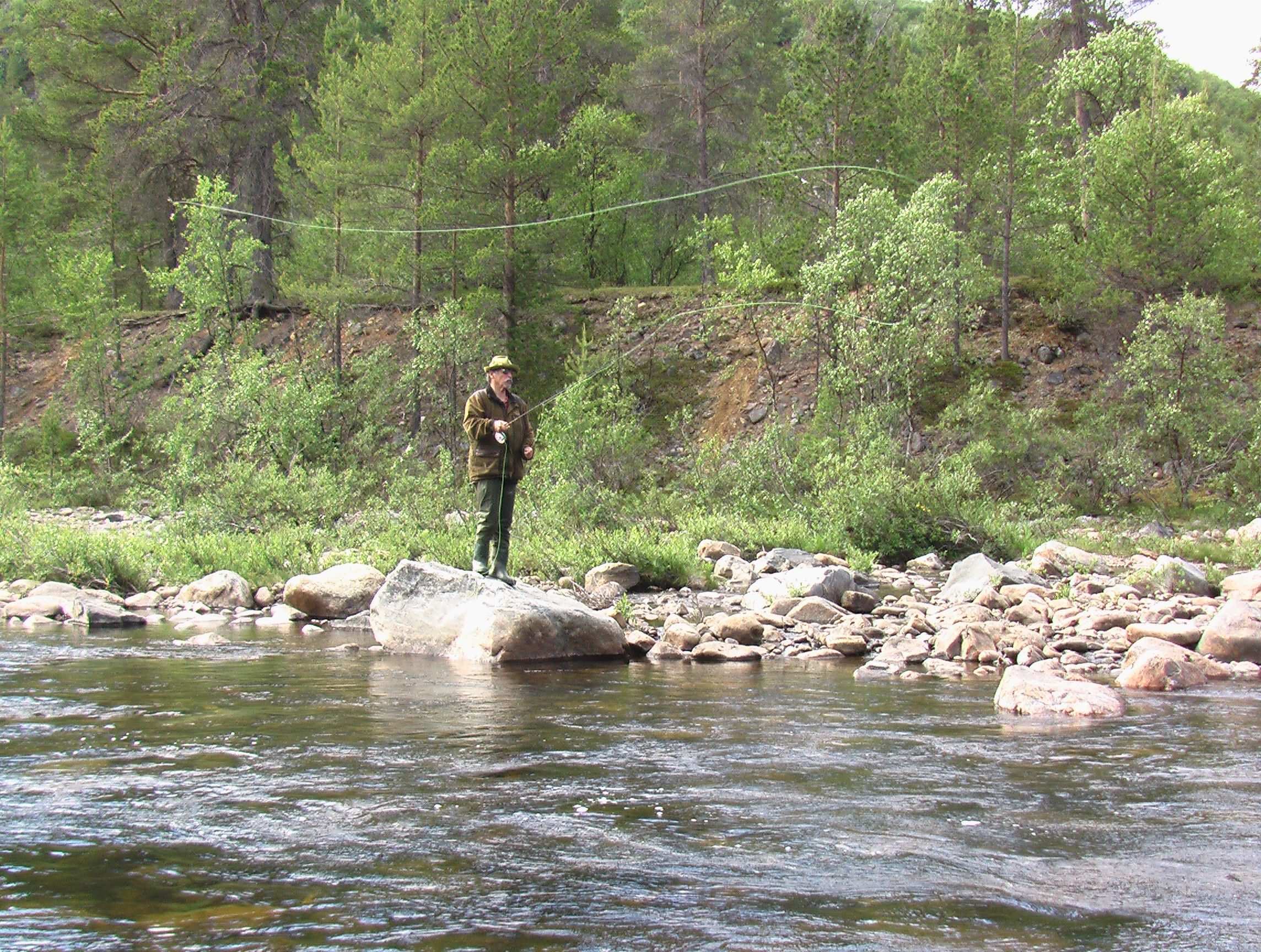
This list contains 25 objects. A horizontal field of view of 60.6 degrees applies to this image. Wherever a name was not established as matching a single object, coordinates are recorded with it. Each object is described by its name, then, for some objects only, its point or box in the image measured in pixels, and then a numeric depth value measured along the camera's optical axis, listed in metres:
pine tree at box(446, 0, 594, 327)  22.86
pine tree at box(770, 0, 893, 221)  22.58
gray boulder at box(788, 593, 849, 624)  9.74
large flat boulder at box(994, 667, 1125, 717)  6.04
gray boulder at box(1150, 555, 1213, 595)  10.89
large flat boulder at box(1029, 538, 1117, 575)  13.21
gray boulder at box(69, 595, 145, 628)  10.52
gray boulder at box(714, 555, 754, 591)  12.33
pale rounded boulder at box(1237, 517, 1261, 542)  13.95
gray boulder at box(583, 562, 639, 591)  12.04
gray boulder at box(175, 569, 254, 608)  12.05
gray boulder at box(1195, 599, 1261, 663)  7.66
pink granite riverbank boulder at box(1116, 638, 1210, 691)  6.86
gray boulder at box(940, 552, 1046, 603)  10.88
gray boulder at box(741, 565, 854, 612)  10.59
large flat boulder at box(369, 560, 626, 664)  8.20
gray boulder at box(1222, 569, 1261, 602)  9.74
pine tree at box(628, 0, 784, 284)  28.20
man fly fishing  9.03
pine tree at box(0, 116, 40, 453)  29.45
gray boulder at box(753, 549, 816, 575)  13.04
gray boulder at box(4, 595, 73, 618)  11.04
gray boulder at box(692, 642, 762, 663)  8.35
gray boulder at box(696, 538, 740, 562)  14.22
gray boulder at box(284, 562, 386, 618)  11.11
